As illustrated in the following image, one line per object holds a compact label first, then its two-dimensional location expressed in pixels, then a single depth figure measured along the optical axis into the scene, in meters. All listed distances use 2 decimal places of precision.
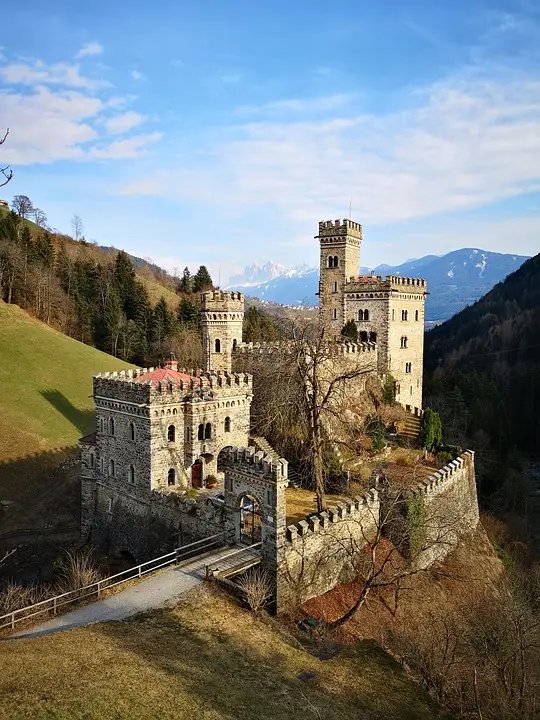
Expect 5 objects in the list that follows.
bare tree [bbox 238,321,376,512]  33.06
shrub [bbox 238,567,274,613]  21.53
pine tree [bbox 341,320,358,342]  48.78
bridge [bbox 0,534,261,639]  19.78
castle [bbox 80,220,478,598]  24.70
